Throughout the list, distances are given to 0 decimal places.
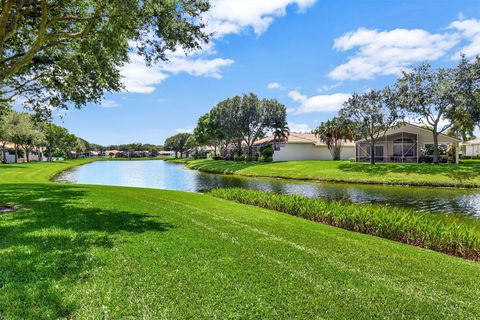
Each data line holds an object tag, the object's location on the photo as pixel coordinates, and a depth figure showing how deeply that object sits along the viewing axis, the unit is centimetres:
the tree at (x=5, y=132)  4842
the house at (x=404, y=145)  4438
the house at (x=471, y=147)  6406
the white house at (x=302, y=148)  5798
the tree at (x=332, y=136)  5535
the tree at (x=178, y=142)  12825
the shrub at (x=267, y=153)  5709
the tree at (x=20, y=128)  5184
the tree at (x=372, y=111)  4097
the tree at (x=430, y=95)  3609
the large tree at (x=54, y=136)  7956
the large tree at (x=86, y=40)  910
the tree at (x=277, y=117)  5800
